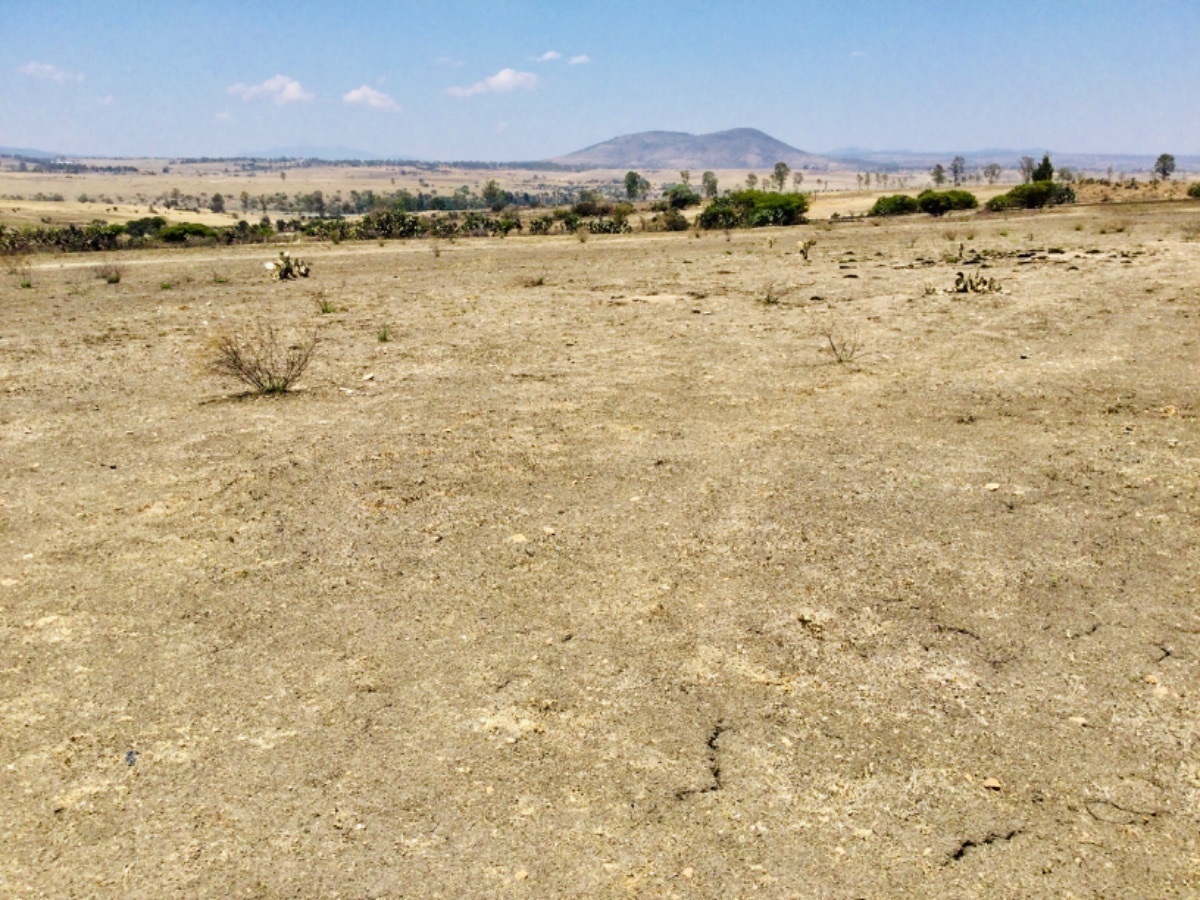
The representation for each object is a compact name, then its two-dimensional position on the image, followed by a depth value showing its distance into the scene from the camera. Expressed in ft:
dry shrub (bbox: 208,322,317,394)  33.91
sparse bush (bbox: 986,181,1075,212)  150.82
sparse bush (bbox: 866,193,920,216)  151.53
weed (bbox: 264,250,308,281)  74.33
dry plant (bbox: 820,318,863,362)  38.50
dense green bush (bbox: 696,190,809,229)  134.92
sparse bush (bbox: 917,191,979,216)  147.74
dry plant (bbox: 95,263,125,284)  71.15
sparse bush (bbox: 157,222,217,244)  128.67
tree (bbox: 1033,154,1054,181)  189.67
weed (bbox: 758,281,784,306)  53.57
